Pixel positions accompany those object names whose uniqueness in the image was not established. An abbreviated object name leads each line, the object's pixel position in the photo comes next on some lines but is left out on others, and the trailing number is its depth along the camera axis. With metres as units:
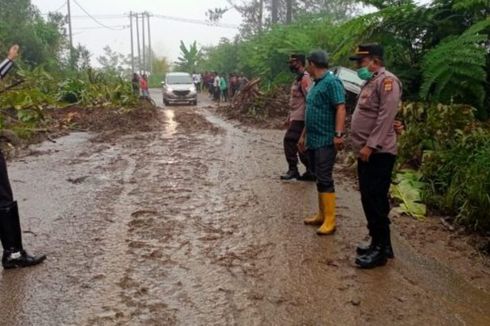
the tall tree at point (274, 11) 32.00
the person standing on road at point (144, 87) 22.92
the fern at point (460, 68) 7.30
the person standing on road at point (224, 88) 26.81
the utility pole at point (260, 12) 35.39
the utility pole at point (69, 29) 35.14
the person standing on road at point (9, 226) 4.14
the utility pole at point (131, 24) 64.16
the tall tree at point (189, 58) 45.69
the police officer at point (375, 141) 3.93
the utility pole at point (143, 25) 66.75
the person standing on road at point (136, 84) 20.99
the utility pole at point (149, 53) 65.25
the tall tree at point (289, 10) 27.85
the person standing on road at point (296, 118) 6.39
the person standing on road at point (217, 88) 27.53
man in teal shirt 4.72
